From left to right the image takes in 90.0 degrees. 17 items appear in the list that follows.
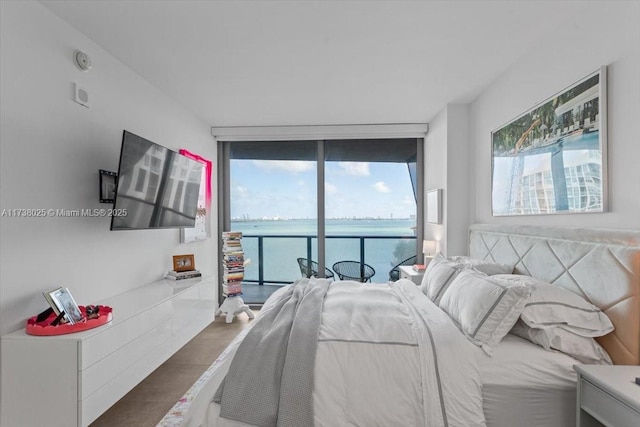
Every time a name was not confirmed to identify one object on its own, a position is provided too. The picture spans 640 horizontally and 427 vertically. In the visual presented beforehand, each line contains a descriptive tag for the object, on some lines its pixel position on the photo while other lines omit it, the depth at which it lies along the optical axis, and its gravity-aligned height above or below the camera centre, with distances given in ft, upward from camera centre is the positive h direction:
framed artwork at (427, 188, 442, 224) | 12.20 +0.25
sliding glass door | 15.60 +0.78
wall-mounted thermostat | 7.19 +2.71
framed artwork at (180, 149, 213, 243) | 12.32 -0.05
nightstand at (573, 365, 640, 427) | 4.10 -2.52
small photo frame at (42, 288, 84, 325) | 6.05 -1.78
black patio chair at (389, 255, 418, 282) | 15.67 -2.85
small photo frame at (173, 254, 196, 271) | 11.09 -1.75
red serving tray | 5.79 -2.12
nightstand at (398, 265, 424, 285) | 11.61 -2.30
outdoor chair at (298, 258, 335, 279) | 15.39 -2.71
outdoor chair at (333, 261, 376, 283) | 15.22 -2.78
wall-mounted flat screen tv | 7.63 +0.72
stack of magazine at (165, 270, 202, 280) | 10.59 -2.08
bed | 5.01 -2.50
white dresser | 5.66 -2.97
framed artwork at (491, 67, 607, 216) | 5.92 +1.28
